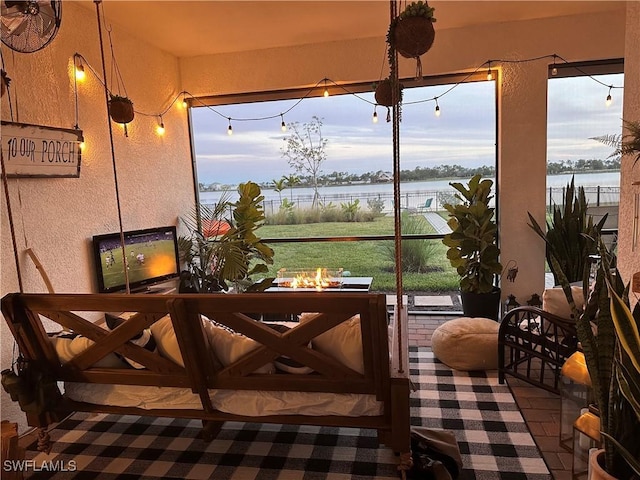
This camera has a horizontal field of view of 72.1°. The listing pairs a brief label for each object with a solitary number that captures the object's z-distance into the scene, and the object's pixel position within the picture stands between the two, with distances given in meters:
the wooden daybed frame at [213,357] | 2.02
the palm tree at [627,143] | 1.87
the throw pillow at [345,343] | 2.13
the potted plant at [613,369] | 1.41
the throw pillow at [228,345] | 2.26
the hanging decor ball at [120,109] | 3.72
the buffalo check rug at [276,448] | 2.36
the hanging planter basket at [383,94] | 3.86
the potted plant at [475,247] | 4.42
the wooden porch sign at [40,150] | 2.98
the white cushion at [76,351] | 2.41
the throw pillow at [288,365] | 2.24
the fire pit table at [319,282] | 4.54
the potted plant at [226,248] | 4.97
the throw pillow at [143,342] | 2.34
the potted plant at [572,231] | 4.47
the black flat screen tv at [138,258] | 3.93
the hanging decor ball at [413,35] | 2.54
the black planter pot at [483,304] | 4.55
